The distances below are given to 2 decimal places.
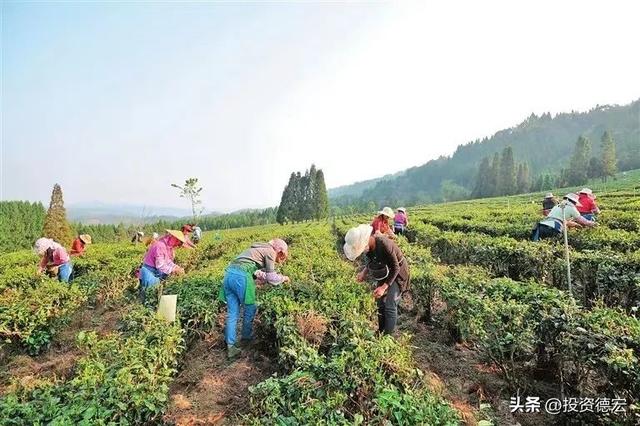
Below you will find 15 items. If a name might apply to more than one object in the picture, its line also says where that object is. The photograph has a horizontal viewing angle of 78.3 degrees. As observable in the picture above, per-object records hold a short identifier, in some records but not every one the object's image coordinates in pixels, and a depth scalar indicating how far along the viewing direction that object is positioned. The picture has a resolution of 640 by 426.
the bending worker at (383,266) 5.02
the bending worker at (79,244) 11.62
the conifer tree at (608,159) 63.00
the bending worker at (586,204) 9.31
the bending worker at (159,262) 7.35
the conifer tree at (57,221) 46.03
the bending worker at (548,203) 11.60
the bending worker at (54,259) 8.88
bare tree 44.32
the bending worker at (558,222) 8.55
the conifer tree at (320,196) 68.25
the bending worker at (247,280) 5.46
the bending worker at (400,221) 14.76
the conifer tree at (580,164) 67.56
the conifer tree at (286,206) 67.25
